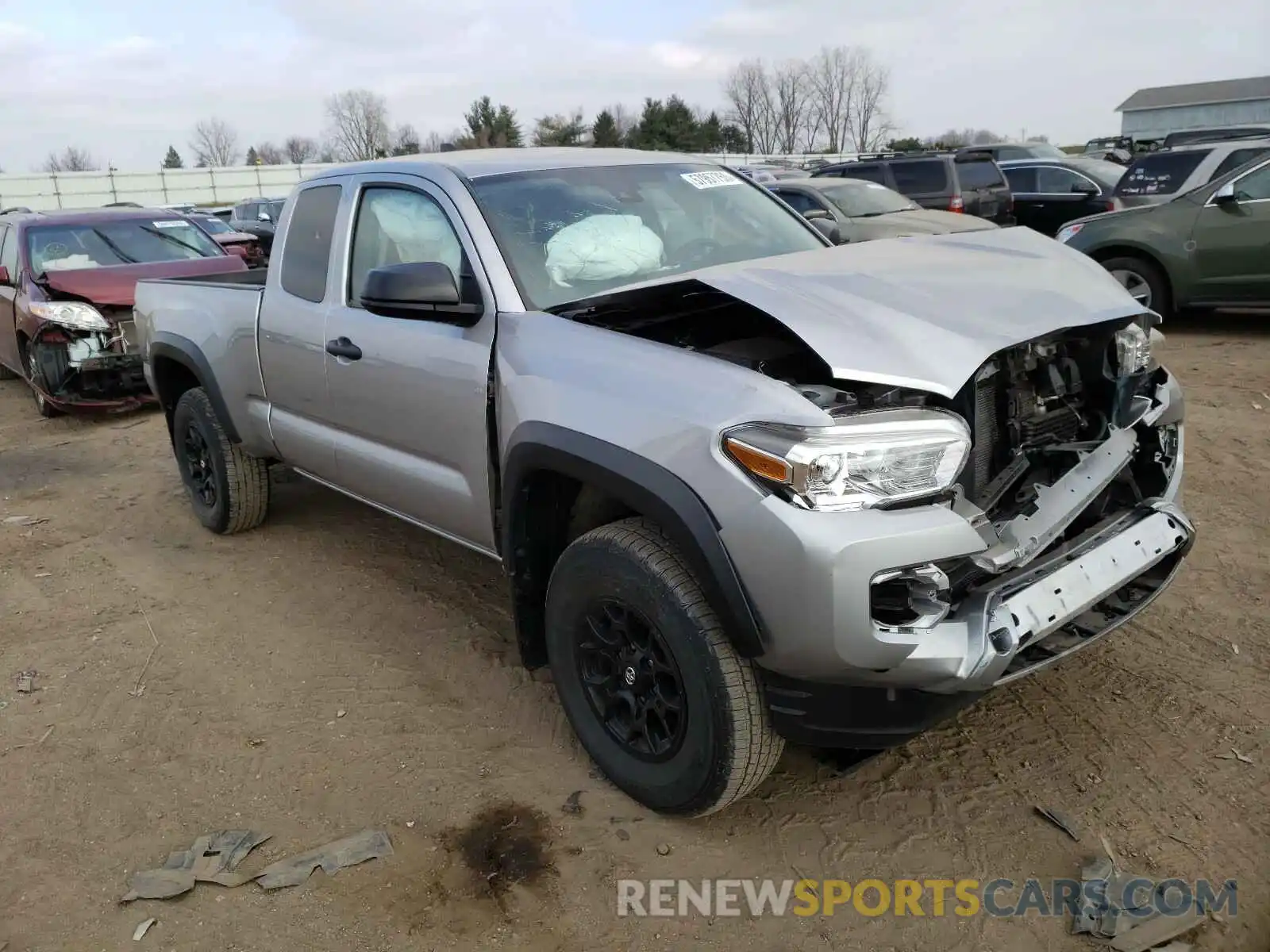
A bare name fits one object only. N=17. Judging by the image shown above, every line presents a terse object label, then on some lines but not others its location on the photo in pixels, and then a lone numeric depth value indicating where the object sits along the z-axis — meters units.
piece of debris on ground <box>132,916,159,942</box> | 2.55
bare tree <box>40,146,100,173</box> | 80.38
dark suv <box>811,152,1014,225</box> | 13.27
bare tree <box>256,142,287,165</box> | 80.94
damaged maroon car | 7.92
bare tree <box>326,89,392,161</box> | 69.56
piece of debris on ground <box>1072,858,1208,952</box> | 2.34
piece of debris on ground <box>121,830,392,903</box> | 2.72
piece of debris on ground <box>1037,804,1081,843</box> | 2.70
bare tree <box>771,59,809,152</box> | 77.75
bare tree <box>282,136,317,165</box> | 82.00
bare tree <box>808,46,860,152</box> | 79.88
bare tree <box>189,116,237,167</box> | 83.31
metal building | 59.31
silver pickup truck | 2.29
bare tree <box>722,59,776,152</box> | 76.50
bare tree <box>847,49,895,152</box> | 80.44
